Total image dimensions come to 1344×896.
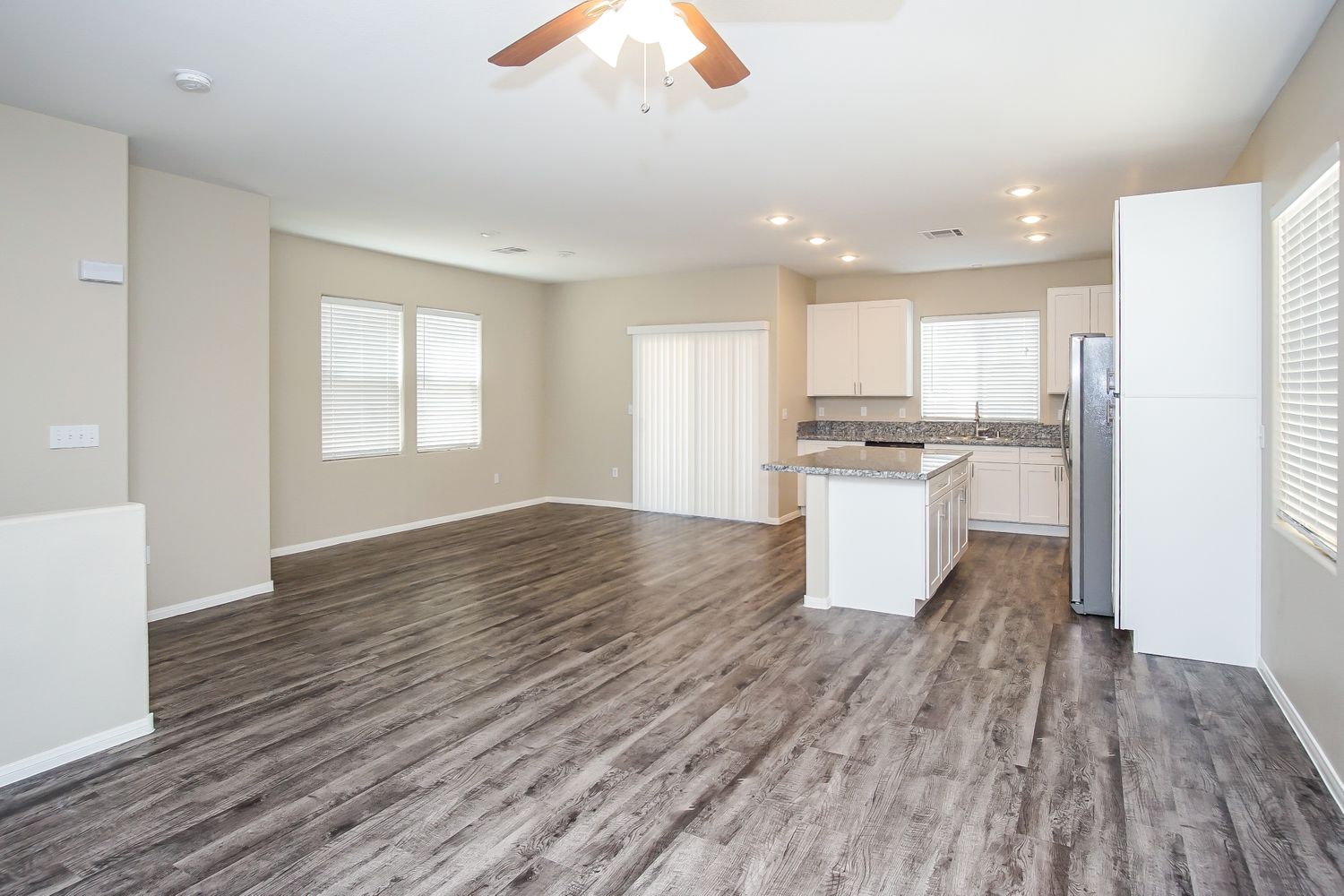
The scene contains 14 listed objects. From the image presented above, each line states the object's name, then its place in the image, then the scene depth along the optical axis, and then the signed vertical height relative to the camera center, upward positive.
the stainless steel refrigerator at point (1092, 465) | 4.42 -0.20
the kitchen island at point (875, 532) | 4.39 -0.60
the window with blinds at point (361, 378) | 6.51 +0.49
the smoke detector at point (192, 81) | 3.08 +1.46
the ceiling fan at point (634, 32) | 2.06 +1.12
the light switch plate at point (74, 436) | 3.65 -0.01
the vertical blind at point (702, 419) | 7.63 +0.13
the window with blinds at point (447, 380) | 7.39 +0.53
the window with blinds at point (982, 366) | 7.54 +0.66
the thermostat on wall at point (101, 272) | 3.70 +0.80
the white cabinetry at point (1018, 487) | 6.86 -0.52
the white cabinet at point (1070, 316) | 6.77 +1.03
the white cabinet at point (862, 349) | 7.72 +0.87
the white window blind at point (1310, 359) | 2.60 +0.27
